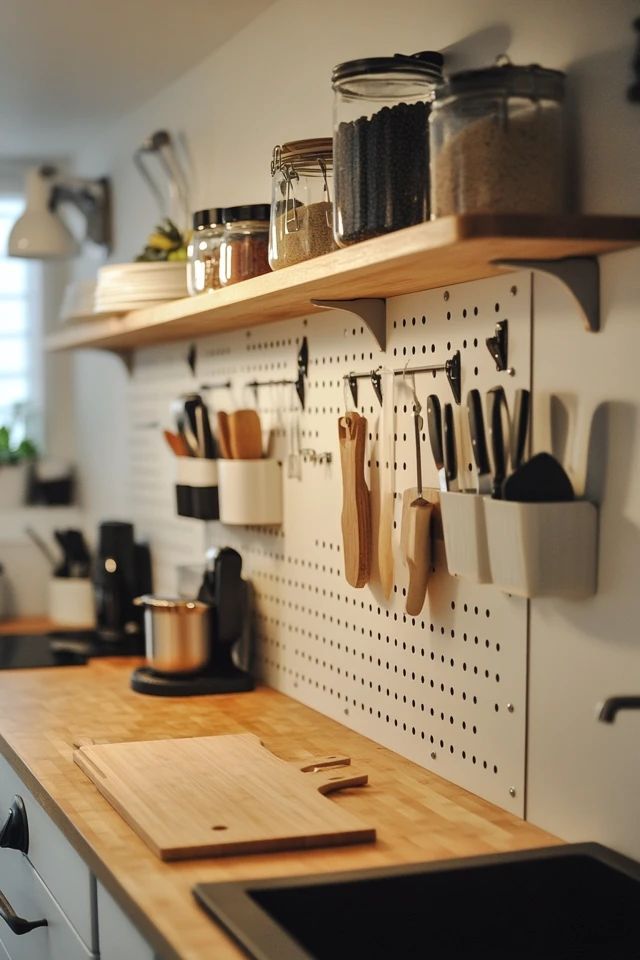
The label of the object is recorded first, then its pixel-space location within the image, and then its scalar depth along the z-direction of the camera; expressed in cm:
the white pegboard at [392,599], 186
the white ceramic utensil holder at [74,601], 386
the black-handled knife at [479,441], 176
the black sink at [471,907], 156
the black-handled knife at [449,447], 187
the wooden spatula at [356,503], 224
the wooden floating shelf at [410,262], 142
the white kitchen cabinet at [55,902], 166
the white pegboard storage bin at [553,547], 162
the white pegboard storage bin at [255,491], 271
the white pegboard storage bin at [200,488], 296
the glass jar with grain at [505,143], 153
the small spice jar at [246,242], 232
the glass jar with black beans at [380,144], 173
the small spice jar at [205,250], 246
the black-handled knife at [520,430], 171
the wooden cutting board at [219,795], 171
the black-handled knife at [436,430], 192
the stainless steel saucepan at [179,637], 277
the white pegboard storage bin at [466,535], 175
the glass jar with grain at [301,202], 200
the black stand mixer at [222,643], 273
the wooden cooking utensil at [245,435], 277
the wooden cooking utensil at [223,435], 283
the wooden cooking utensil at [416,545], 200
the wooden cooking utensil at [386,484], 218
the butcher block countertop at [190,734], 155
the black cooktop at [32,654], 311
